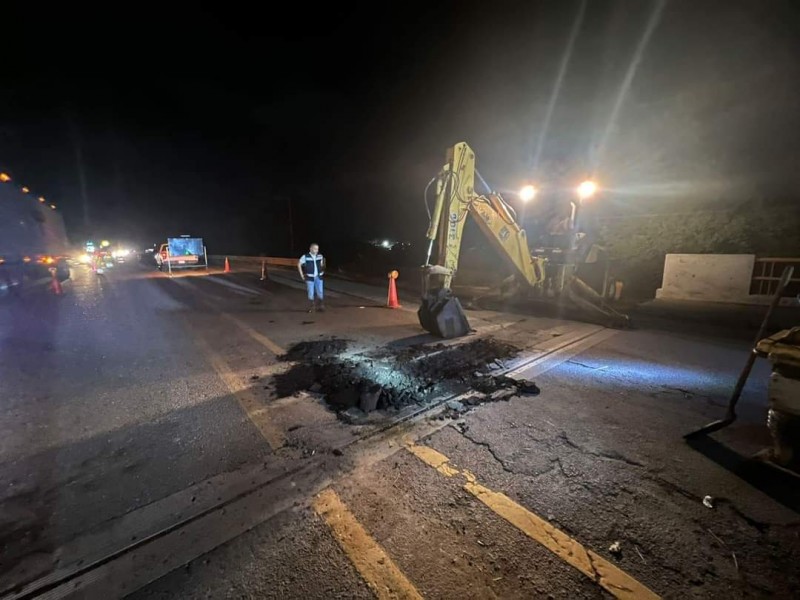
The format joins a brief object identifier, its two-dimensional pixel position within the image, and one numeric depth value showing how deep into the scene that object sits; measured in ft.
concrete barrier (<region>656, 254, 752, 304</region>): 38.24
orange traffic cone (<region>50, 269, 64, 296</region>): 43.80
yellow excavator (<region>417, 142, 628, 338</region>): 21.24
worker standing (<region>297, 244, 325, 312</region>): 30.48
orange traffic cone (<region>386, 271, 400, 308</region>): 33.94
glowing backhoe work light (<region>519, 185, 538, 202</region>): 30.58
